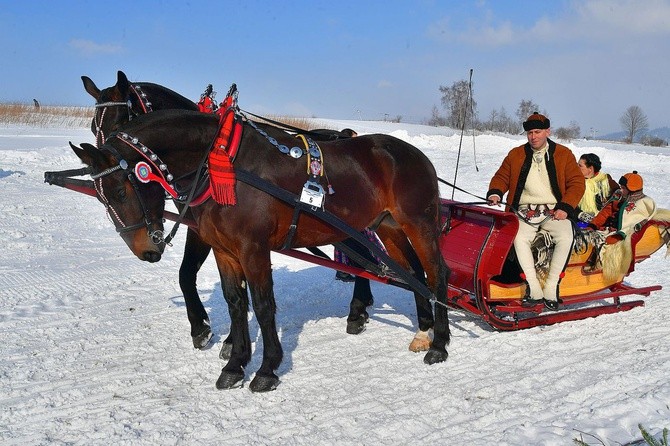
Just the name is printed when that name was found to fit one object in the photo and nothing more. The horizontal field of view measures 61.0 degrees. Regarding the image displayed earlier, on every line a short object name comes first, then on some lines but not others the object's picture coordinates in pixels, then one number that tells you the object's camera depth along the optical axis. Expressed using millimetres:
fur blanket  5500
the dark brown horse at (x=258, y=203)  3664
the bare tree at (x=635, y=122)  55594
